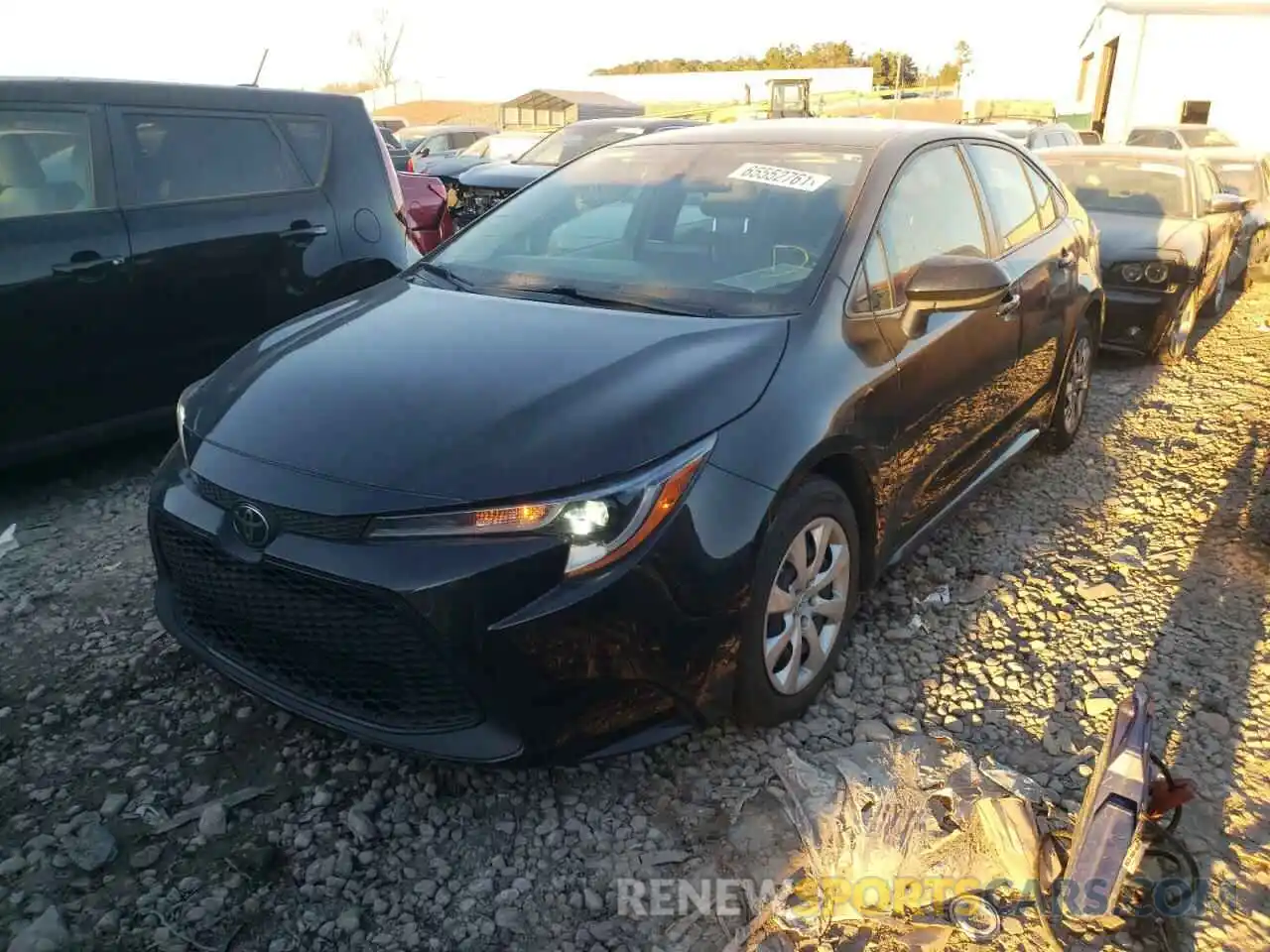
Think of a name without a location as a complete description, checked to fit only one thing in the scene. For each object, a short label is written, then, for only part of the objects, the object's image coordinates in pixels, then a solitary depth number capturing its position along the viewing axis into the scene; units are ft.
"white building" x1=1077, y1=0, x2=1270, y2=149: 84.33
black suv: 12.87
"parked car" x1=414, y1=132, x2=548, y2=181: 39.32
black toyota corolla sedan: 6.99
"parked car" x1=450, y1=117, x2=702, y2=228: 31.76
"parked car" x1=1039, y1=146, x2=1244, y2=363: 21.20
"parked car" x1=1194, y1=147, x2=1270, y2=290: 32.42
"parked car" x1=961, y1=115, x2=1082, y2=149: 43.34
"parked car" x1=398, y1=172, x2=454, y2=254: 22.26
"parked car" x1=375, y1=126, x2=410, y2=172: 47.68
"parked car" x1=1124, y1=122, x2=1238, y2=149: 59.81
